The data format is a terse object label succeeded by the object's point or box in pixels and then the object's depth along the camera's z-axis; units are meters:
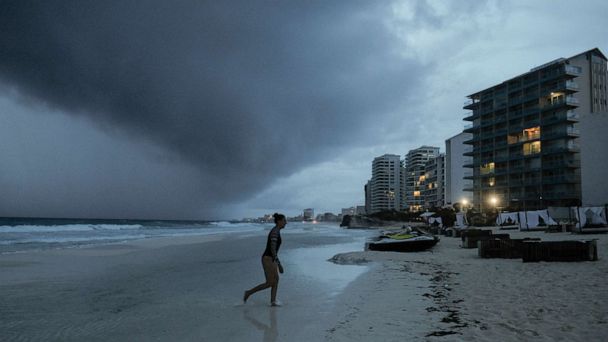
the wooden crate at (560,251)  14.16
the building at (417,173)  162.12
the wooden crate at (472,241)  23.08
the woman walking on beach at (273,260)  8.39
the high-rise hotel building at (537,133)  66.62
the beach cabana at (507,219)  46.29
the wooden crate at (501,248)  16.66
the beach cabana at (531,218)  37.66
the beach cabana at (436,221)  51.69
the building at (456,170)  99.91
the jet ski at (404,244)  22.25
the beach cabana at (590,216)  28.39
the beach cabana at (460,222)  44.91
